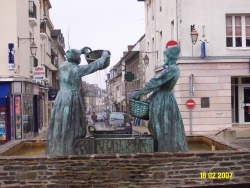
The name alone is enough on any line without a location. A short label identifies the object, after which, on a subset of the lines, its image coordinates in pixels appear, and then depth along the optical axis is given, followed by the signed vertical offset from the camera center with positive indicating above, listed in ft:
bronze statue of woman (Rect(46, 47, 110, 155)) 30.14 -0.71
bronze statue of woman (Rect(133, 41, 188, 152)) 30.68 -1.02
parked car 89.67 -4.30
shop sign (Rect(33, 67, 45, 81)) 82.23 +5.33
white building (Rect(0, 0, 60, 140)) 73.92 +5.71
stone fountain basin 30.17 -3.03
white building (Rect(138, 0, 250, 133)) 73.92 +7.38
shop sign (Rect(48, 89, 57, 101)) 119.24 +2.01
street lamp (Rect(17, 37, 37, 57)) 77.56 +9.30
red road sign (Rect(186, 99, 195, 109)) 63.98 -0.49
